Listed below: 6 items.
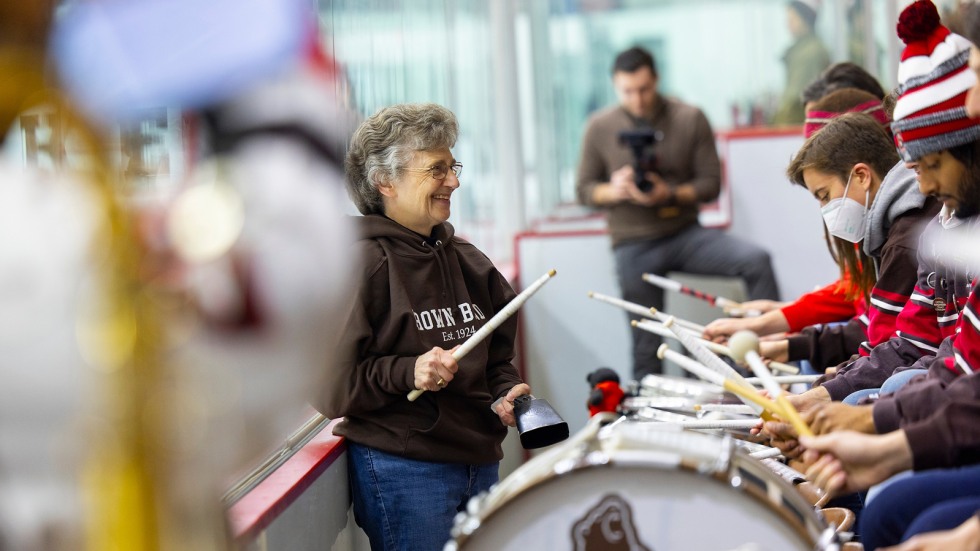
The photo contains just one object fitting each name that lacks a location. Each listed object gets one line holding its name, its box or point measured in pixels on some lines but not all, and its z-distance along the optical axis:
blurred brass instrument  2.98
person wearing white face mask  5.13
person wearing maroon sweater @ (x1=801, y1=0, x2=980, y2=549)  4.26
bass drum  4.13
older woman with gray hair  4.92
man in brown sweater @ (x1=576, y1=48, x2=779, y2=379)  7.23
